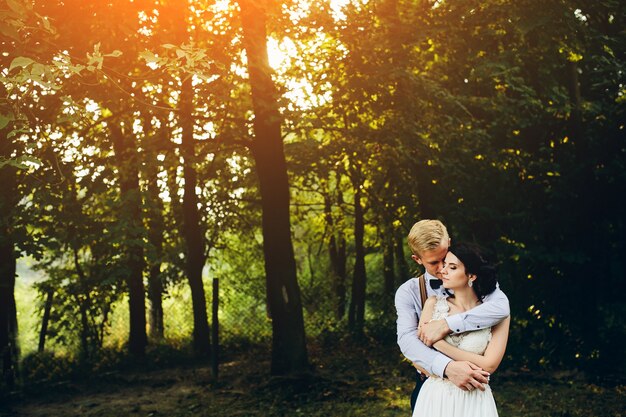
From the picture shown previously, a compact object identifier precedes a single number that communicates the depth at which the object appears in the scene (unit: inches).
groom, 143.6
